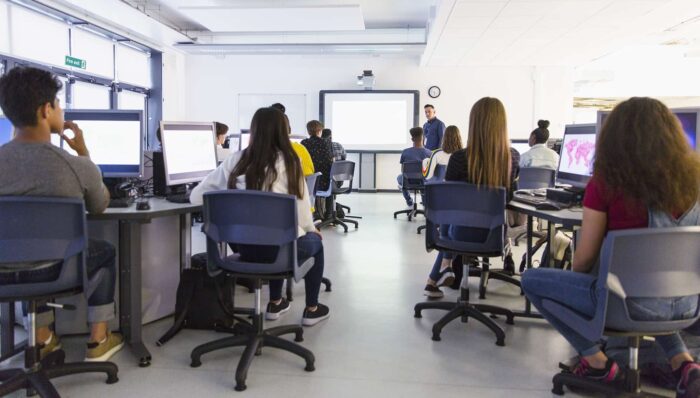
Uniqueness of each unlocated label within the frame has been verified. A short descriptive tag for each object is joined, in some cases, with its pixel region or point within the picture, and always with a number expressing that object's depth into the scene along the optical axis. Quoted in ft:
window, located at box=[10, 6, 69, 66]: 21.38
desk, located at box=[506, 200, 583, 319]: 7.54
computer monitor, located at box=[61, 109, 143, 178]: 9.45
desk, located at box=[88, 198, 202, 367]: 7.89
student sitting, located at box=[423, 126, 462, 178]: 16.47
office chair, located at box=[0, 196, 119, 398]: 5.93
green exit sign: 24.89
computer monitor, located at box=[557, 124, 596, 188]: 9.53
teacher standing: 24.64
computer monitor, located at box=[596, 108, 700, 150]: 8.51
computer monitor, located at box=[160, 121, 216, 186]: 9.75
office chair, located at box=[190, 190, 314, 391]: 7.11
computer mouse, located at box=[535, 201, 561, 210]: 8.40
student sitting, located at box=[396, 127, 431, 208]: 21.72
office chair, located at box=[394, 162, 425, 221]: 21.39
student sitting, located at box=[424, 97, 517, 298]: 8.87
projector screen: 33.55
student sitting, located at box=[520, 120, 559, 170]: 14.67
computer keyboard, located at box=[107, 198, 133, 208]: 8.27
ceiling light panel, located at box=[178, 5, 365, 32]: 24.36
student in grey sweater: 6.21
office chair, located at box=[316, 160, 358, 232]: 19.45
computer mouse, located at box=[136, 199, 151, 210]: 8.03
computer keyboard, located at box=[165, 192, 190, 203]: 9.14
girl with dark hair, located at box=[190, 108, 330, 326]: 7.89
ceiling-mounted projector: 32.86
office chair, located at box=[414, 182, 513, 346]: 8.67
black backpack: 9.14
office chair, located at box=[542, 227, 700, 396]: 5.39
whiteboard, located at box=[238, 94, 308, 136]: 34.55
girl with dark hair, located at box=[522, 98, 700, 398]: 5.71
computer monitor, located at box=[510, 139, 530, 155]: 20.43
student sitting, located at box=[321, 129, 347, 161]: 22.29
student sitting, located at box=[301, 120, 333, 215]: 18.97
